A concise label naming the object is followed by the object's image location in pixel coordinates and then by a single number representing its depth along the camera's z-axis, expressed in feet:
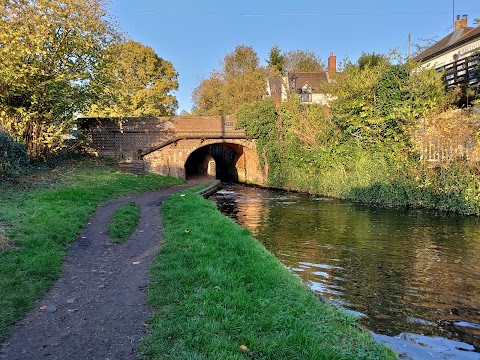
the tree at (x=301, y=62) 153.48
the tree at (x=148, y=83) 109.81
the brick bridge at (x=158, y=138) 77.25
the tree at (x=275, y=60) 145.07
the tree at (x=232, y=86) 122.01
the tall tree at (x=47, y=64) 44.75
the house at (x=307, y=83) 111.75
